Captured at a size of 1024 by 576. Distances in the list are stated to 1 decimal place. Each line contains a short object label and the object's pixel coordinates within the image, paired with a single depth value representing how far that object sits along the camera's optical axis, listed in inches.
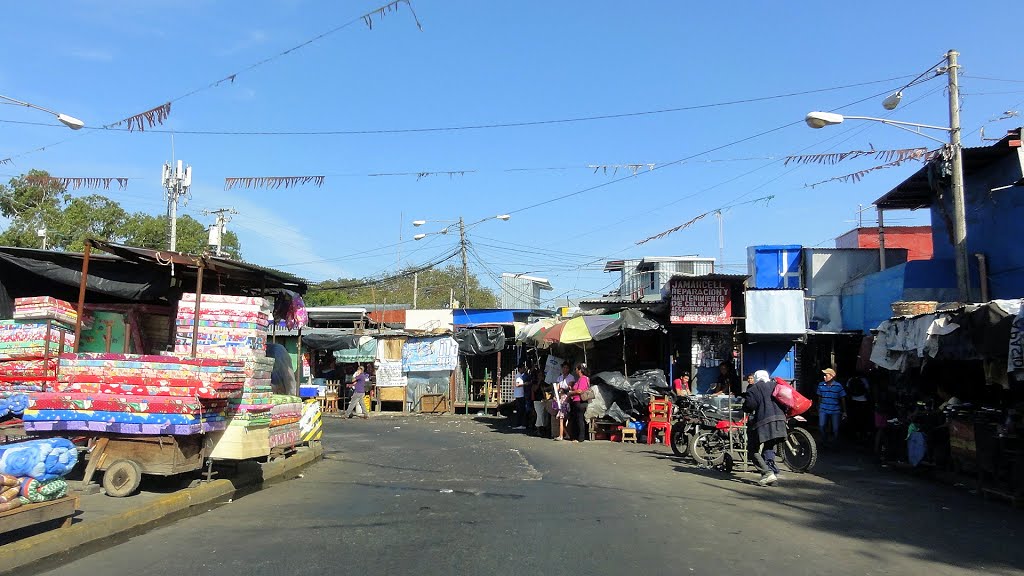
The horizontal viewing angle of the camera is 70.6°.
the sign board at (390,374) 1148.5
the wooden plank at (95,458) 344.2
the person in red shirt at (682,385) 705.0
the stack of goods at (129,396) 338.3
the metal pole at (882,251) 948.2
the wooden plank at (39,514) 235.3
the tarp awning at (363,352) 1155.3
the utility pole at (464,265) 1470.2
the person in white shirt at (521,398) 864.9
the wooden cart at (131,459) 344.5
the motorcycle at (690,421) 519.2
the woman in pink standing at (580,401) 694.5
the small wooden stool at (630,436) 689.6
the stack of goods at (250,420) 381.7
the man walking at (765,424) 433.7
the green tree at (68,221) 1291.8
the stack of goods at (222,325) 397.7
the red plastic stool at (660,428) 678.5
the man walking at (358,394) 1056.8
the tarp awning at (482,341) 1086.4
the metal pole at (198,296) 377.7
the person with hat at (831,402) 636.1
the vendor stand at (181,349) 346.0
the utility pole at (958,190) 559.2
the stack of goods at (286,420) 436.8
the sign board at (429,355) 1119.6
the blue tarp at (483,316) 1302.9
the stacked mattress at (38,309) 409.4
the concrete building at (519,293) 1515.7
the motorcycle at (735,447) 477.8
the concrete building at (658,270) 1181.1
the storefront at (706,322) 702.5
